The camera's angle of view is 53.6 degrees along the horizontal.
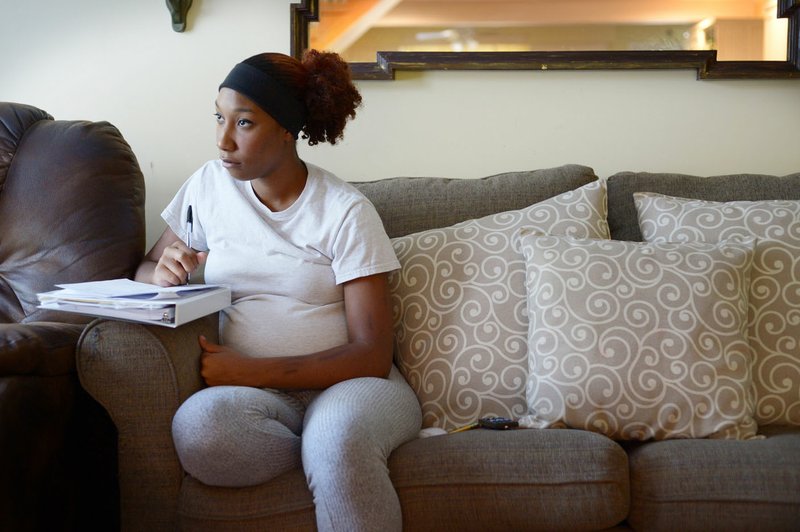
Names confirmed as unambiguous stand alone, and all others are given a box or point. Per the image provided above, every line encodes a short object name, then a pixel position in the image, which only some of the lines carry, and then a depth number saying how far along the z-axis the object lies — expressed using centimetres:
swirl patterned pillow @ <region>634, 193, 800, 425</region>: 163
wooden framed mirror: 219
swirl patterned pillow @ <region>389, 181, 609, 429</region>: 167
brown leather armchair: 141
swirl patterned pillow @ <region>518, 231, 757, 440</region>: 153
